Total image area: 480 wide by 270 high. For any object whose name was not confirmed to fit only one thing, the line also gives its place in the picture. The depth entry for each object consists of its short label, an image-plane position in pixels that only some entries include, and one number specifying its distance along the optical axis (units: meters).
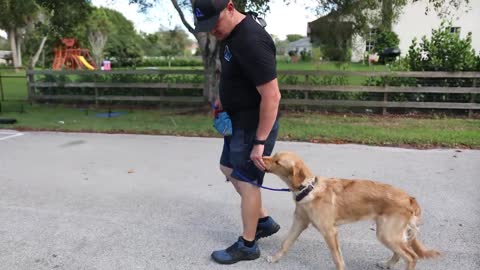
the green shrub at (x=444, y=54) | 10.05
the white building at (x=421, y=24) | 36.66
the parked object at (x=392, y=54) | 12.95
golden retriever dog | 2.72
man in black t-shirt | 2.59
